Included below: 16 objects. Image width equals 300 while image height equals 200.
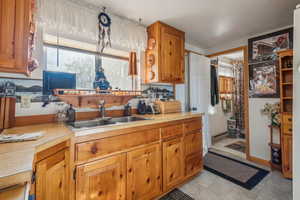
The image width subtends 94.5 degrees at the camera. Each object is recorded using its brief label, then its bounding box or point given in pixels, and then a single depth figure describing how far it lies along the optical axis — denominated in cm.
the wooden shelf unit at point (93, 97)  148
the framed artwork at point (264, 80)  235
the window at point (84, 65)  162
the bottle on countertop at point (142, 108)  209
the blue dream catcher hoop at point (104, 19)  174
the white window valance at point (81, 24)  141
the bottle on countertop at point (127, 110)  200
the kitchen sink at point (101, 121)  151
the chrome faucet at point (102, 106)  170
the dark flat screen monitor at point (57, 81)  146
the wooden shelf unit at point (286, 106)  195
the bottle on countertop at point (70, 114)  148
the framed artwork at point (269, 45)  225
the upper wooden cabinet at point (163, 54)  211
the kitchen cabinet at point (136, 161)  114
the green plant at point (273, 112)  221
